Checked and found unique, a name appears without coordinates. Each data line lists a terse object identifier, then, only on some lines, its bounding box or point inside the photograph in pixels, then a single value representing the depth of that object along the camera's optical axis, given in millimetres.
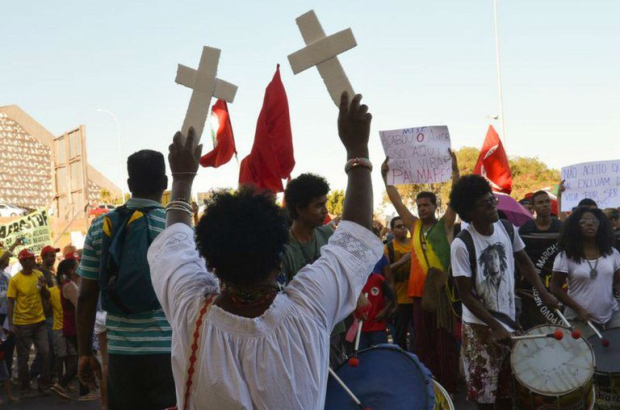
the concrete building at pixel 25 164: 74688
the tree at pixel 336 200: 44231
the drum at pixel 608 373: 5988
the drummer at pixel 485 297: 5527
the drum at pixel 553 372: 5262
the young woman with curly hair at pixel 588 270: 6789
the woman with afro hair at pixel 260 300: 2188
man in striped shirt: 4031
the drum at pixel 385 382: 4004
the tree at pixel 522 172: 50000
